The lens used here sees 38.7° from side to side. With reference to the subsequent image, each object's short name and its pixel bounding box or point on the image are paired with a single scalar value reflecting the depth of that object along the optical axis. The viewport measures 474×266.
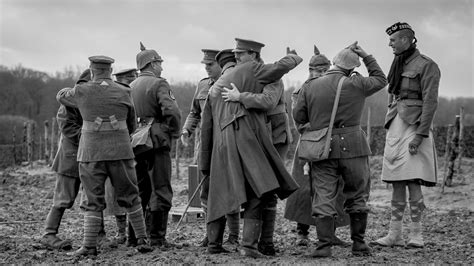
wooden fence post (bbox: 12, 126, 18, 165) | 28.69
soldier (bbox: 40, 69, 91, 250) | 8.20
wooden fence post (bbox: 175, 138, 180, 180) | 20.02
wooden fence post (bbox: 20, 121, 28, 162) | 31.46
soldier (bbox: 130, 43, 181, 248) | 8.12
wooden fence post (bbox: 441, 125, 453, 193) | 15.56
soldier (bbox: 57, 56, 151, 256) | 7.39
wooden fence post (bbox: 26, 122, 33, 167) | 26.22
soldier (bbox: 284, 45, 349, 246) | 8.27
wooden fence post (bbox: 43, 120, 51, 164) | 26.97
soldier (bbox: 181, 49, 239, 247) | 8.70
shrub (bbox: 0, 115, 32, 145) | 46.50
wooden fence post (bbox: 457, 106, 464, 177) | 17.41
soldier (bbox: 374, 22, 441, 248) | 7.92
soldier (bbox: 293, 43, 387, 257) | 7.19
